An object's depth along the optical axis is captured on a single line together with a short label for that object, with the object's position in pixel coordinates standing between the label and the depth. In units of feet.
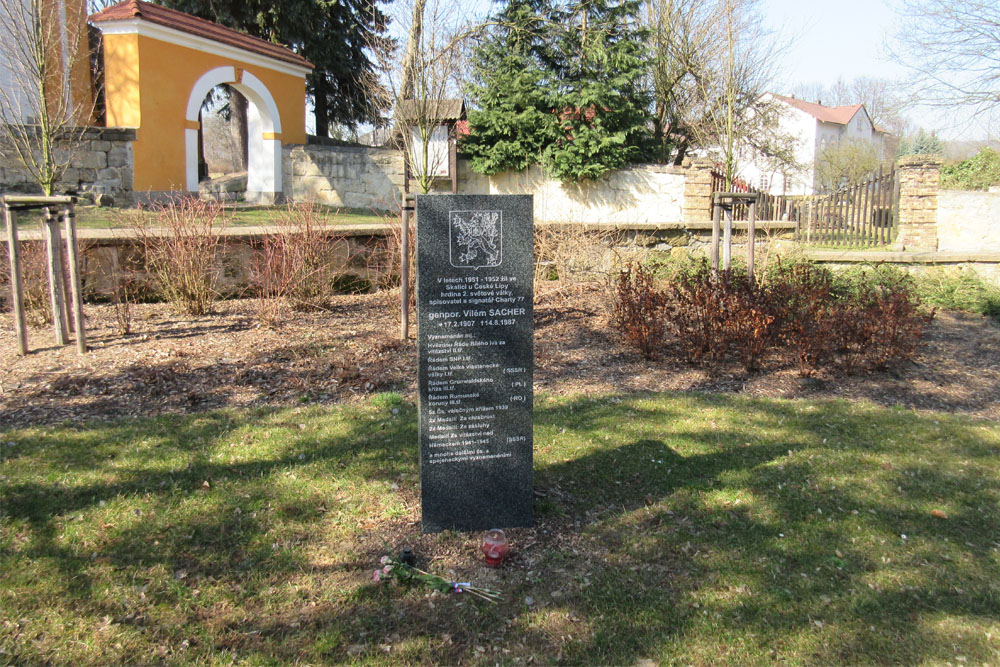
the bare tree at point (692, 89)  68.90
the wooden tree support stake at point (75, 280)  20.98
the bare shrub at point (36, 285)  24.38
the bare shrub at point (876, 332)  22.81
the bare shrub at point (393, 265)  28.48
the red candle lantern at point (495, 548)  11.62
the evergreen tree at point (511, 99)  62.85
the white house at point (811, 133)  109.19
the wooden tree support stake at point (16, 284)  20.75
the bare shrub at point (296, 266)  25.34
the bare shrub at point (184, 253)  25.40
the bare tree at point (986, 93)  56.26
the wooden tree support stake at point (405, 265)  24.11
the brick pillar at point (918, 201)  49.55
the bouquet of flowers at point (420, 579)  10.98
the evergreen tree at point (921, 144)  207.31
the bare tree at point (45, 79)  29.68
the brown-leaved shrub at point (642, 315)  23.98
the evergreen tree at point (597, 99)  61.36
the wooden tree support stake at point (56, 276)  21.34
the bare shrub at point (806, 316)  22.59
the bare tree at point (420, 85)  34.81
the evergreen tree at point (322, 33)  65.98
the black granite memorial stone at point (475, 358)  11.87
